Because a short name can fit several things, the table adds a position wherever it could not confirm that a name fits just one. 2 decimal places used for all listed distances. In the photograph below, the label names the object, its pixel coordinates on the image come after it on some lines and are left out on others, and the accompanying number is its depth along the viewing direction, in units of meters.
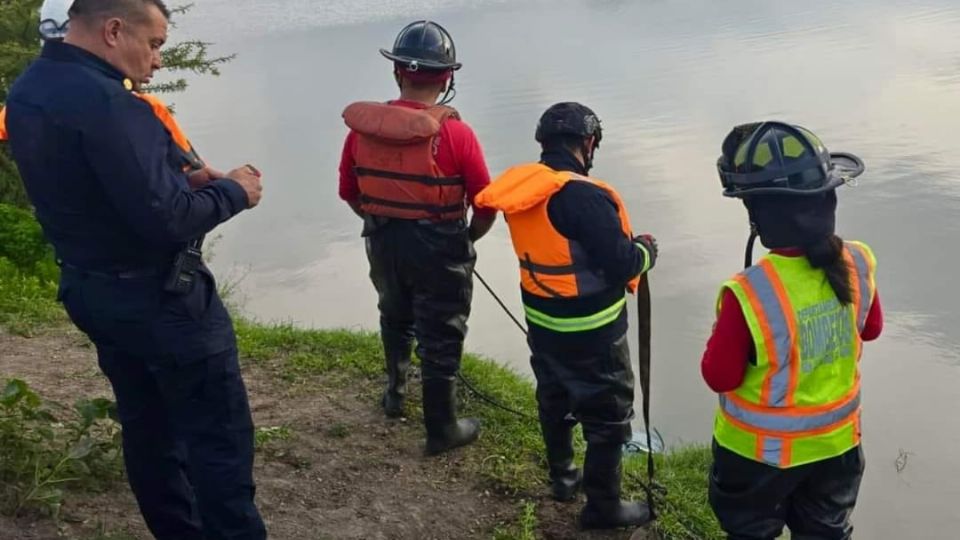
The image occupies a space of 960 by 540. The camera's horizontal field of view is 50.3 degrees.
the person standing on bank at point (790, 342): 3.08
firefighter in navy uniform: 2.89
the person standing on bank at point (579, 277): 3.80
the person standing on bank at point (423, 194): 4.44
